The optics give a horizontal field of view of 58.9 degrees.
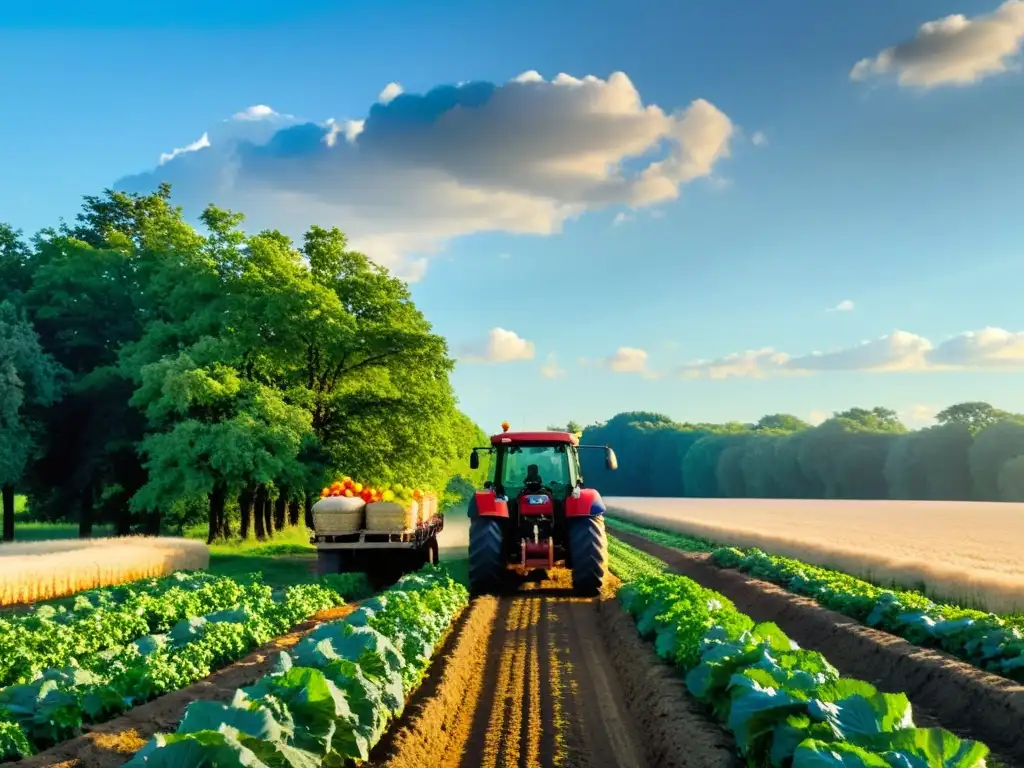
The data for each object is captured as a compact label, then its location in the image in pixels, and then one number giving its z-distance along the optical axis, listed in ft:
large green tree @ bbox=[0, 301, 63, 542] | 106.73
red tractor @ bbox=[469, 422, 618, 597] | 57.52
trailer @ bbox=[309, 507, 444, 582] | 66.80
